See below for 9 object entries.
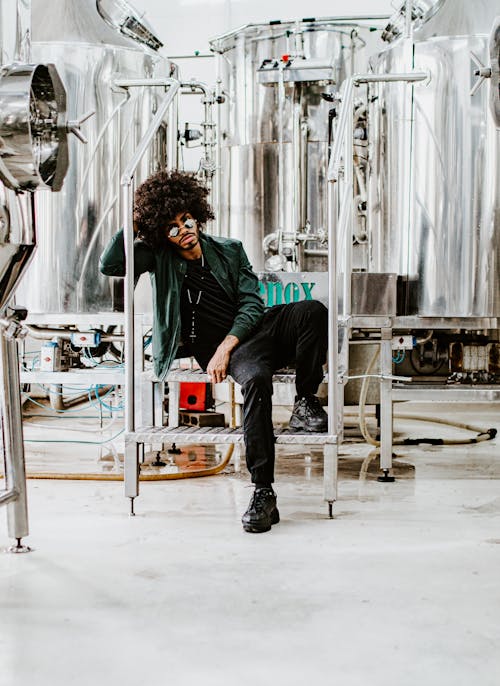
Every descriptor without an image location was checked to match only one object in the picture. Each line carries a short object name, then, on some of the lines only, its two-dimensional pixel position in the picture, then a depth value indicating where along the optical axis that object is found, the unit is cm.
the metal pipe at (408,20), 375
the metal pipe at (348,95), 292
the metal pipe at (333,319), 289
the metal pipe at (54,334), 414
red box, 485
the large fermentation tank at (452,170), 373
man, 307
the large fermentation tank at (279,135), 486
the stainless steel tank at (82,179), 402
